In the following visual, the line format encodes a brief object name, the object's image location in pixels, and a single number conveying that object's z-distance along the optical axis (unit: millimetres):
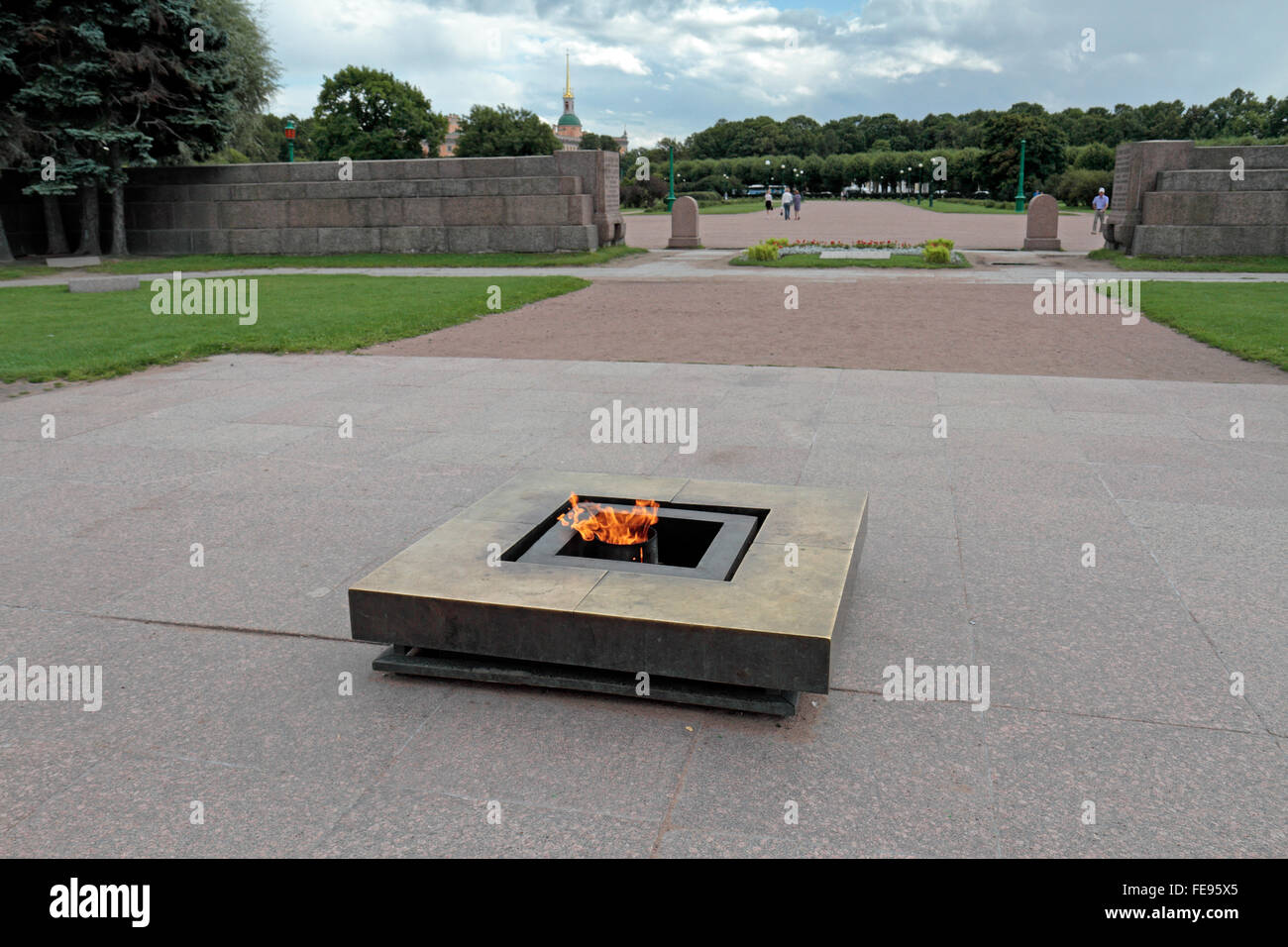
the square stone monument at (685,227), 29234
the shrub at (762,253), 23859
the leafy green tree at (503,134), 88062
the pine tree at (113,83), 23578
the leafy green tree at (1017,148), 81438
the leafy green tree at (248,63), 31188
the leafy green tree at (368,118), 77250
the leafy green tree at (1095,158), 85688
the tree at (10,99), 22891
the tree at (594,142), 142575
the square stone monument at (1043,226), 26719
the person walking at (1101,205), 32906
